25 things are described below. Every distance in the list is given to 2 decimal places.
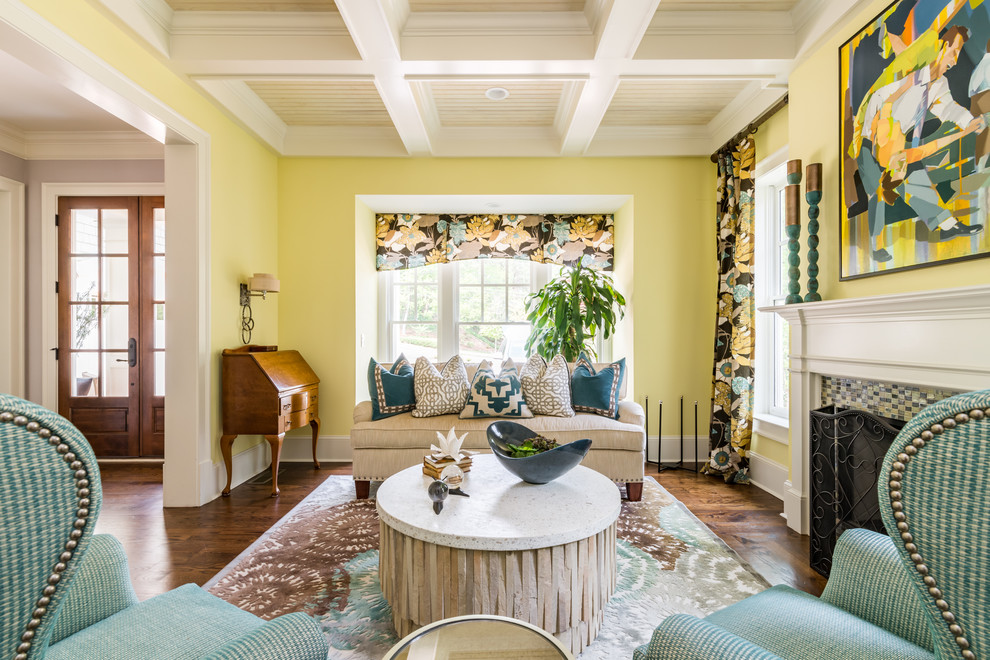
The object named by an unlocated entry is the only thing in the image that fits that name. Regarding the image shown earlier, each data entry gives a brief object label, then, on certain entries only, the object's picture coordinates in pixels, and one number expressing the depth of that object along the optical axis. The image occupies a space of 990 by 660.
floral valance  4.98
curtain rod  3.27
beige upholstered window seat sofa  3.23
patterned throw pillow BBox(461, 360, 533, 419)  3.52
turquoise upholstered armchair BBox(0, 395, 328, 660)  0.56
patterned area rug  1.83
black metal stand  4.01
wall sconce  3.73
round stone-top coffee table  1.59
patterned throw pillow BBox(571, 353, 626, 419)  3.57
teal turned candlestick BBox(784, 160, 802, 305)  2.74
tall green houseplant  4.29
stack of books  2.22
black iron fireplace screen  2.09
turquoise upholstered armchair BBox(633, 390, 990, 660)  0.61
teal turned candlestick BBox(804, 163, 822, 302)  2.58
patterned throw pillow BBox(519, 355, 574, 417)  3.56
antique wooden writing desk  3.42
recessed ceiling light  3.47
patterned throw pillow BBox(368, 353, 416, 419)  3.51
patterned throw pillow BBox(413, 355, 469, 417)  3.54
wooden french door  4.25
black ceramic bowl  2.00
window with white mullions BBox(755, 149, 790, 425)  3.67
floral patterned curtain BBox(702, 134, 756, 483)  3.67
